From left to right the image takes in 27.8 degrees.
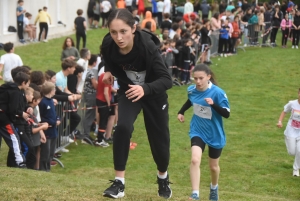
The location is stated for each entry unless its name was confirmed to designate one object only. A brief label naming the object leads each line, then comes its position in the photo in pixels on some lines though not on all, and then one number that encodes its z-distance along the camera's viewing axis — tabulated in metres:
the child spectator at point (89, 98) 13.80
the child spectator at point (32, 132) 10.17
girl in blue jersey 8.18
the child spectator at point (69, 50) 18.89
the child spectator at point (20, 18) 27.92
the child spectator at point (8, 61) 16.08
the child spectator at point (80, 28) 26.52
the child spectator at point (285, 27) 32.28
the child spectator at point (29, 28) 28.88
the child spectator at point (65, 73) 13.12
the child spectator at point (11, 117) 9.55
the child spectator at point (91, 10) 36.66
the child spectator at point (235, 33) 30.22
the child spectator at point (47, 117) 10.82
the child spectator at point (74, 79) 13.61
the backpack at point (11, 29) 27.69
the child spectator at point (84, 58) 15.69
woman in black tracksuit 5.91
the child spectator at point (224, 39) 29.25
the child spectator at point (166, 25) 25.20
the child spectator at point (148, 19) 23.16
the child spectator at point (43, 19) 29.42
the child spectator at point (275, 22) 33.31
